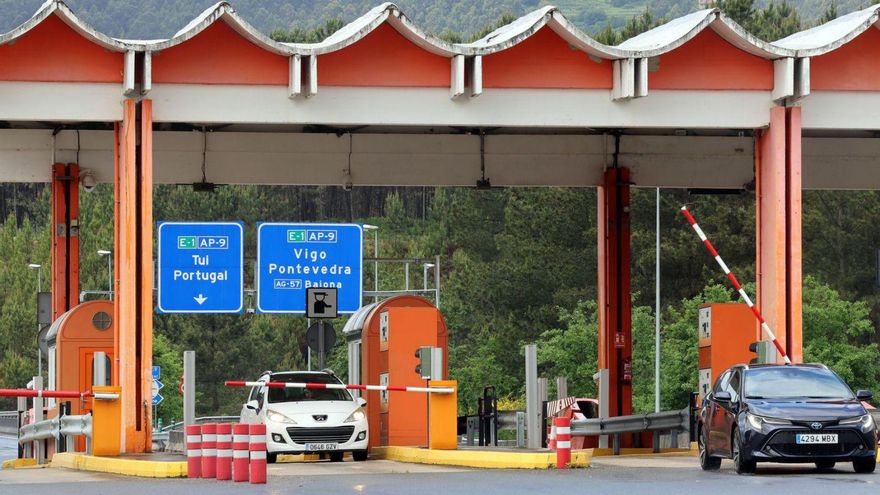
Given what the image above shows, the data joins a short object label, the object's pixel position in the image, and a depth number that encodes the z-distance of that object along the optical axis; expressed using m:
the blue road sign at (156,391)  59.22
